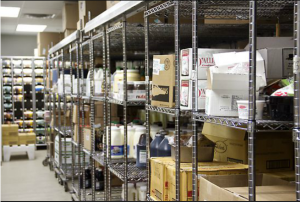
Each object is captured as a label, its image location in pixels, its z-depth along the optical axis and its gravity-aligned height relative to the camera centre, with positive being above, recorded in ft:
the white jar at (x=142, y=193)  12.12 -3.18
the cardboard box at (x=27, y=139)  27.42 -3.51
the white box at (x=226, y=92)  5.96 -0.10
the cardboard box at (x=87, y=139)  13.99 -1.84
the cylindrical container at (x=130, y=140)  11.71 -1.55
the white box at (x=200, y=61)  6.98 +0.41
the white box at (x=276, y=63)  6.48 +0.35
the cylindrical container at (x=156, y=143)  9.34 -1.31
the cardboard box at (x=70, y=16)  22.15 +3.79
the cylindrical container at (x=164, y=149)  9.12 -1.40
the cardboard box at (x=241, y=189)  5.30 -1.46
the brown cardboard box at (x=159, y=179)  7.64 -1.77
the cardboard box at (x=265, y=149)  7.43 -1.18
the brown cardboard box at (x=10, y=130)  27.17 -2.89
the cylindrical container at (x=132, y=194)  13.16 -3.46
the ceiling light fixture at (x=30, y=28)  34.45 +5.03
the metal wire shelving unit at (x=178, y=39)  5.07 +1.14
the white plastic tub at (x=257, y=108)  5.40 -0.31
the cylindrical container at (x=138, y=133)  11.41 -1.31
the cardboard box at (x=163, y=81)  7.75 +0.09
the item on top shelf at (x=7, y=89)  32.99 -0.21
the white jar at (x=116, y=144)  11.79 -1.67
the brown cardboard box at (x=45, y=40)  29.56 +3.36
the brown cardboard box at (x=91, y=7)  16.99 +3.29
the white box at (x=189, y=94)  6.96 -0.15
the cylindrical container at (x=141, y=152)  10.52 -1.71
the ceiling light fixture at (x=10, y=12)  26.94 +5.09
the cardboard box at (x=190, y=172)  6.95 -1.48
